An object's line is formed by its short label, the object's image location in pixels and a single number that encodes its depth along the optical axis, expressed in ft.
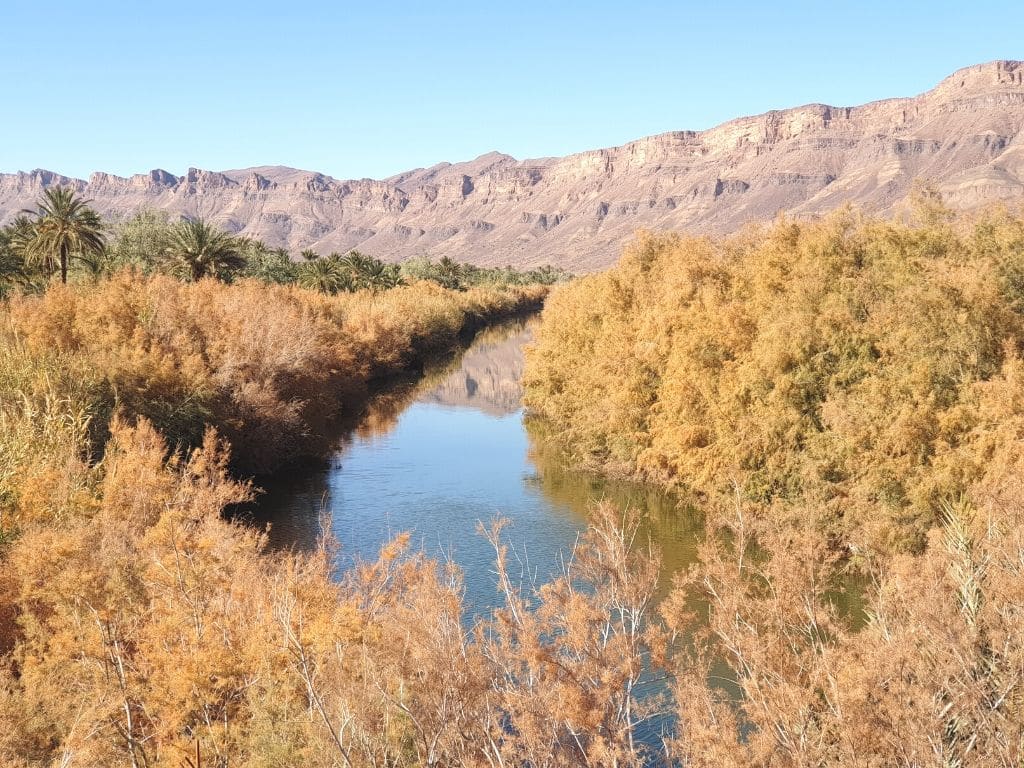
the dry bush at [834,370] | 84.53
